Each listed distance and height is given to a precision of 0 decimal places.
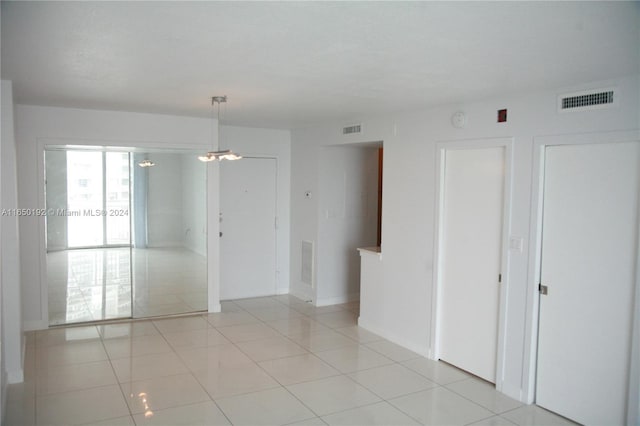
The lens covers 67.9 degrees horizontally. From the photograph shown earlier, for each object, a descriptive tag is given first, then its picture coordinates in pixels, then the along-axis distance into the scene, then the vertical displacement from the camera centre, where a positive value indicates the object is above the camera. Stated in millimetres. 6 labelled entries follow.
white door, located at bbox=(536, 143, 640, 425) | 3473 -664
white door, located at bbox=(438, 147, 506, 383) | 4438 -641
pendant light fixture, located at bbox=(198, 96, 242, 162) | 4794 +365
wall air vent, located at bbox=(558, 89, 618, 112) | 3492 +713
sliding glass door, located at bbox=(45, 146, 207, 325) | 5832 -593
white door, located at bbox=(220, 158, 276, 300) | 7316 -611
